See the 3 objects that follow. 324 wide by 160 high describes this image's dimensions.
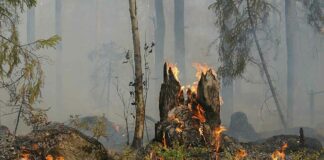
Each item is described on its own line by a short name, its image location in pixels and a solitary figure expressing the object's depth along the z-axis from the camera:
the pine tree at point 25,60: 11.88
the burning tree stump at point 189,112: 10.56
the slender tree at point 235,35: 21.88
